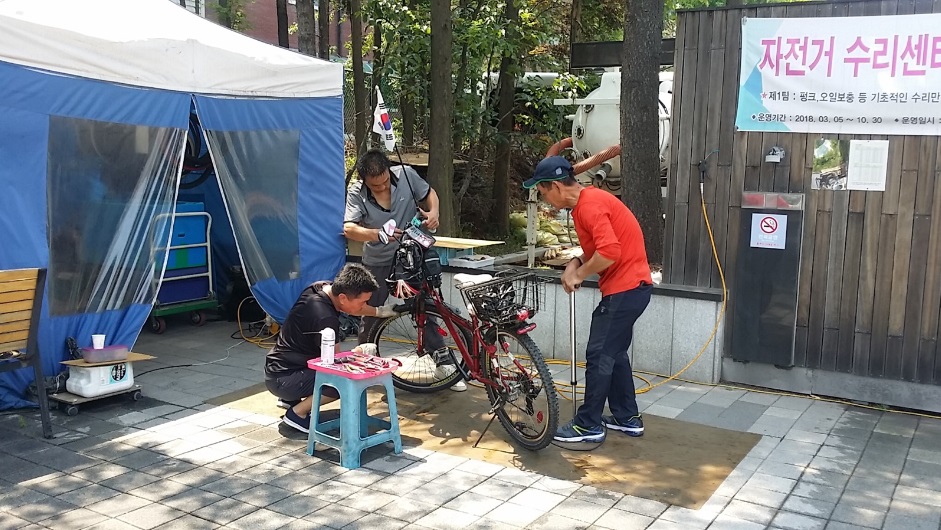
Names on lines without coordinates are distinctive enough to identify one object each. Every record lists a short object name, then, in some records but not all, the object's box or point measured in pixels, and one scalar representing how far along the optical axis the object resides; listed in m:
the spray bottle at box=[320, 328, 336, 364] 4.29
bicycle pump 4.75
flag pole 6.77
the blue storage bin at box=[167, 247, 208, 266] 7.26
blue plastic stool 4.21
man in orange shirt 4.38
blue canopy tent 5.05
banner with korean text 4.96
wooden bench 4.50
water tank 11.33
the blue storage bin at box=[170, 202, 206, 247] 7.34
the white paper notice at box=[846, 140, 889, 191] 5.15
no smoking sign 5.45
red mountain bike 4.48
